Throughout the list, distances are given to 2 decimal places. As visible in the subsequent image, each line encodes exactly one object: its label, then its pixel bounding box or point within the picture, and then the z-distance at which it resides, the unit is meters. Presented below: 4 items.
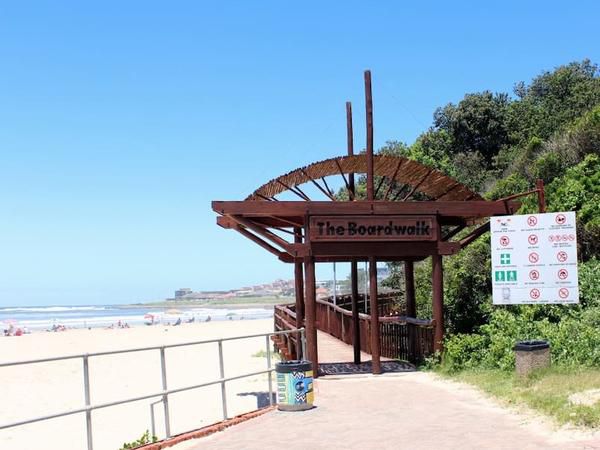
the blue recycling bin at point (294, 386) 10.58
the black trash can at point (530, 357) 11.38
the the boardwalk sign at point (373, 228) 14.37
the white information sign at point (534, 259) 12.76
